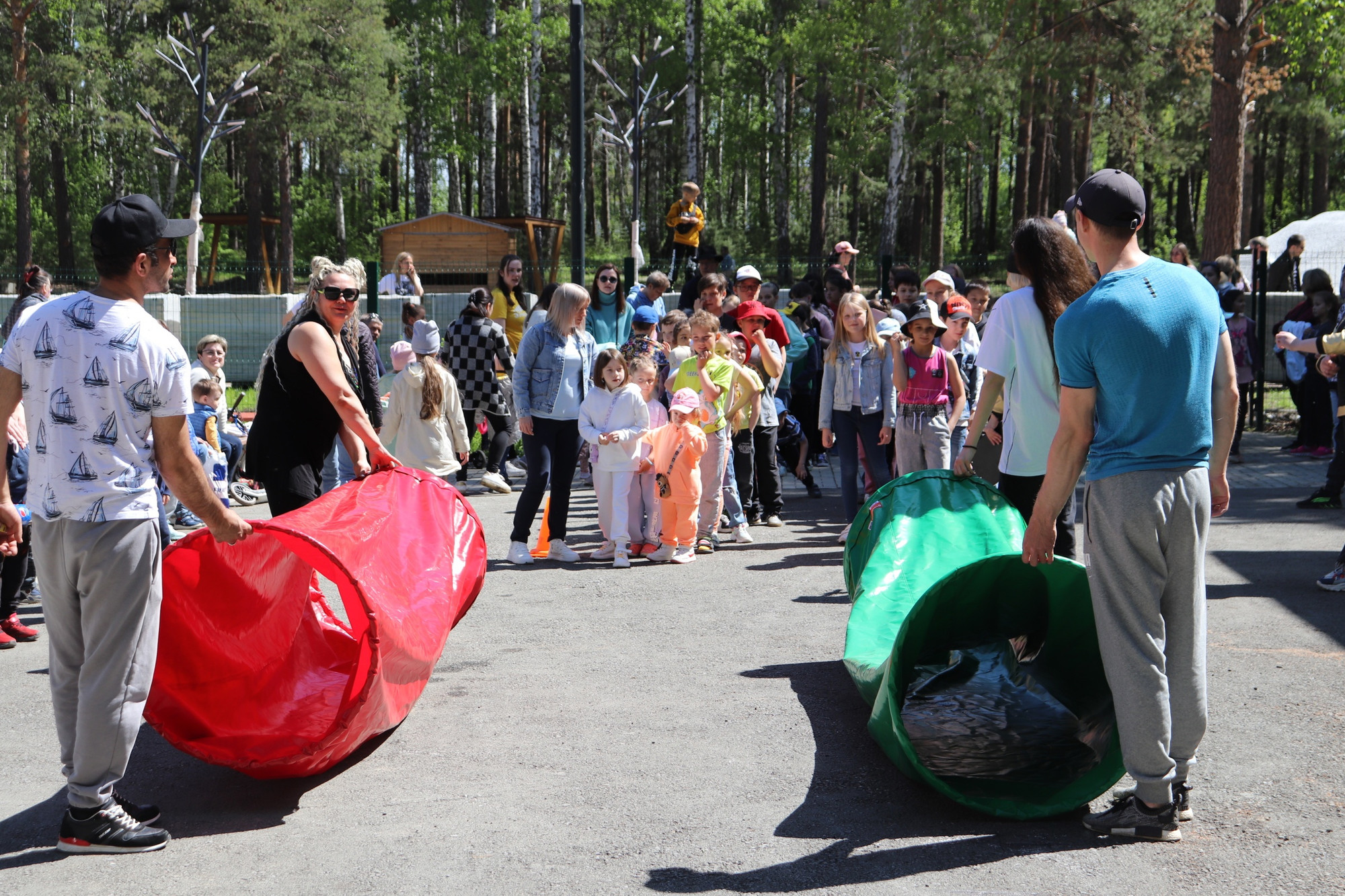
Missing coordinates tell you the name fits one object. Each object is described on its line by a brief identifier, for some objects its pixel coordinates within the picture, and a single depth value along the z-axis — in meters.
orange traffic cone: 9.01
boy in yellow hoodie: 16.73
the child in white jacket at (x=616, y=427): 8.62
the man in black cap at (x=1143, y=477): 3.96
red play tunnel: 4.52
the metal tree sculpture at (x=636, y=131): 27.23
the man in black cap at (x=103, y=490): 3.97
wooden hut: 28.14
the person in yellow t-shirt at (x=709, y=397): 9.00
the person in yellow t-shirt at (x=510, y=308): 13.29
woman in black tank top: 5.77
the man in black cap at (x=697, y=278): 12.65
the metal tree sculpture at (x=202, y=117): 28.12
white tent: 25.45
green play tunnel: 4.40
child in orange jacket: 8.71
